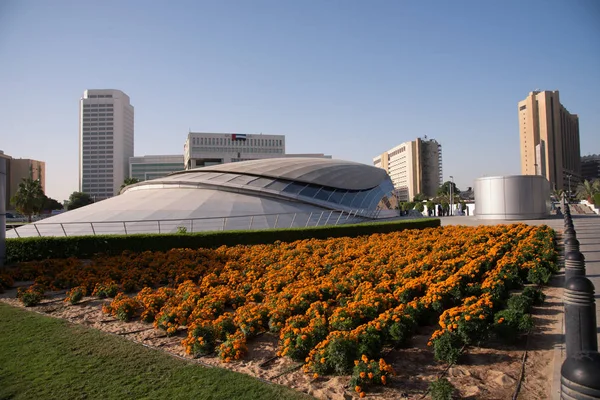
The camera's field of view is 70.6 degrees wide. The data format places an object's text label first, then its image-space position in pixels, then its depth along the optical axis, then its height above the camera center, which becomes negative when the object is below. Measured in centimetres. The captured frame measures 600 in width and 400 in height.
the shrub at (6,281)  1114 -157
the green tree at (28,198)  6354 +358
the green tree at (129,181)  8190 +788
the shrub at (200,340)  626 -181
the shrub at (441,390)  436 -181
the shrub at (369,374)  491 -184
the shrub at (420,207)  7481 +176
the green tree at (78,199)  10171 +546
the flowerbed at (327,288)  588 -146
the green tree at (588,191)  7300 +434
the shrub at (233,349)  600 -186
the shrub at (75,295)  945 -166
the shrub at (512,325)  593 -155
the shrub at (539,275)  900 -129
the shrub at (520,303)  657 -140
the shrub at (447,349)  539 -170
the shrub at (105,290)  990 -164
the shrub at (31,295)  932 -166
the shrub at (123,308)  810 -171
